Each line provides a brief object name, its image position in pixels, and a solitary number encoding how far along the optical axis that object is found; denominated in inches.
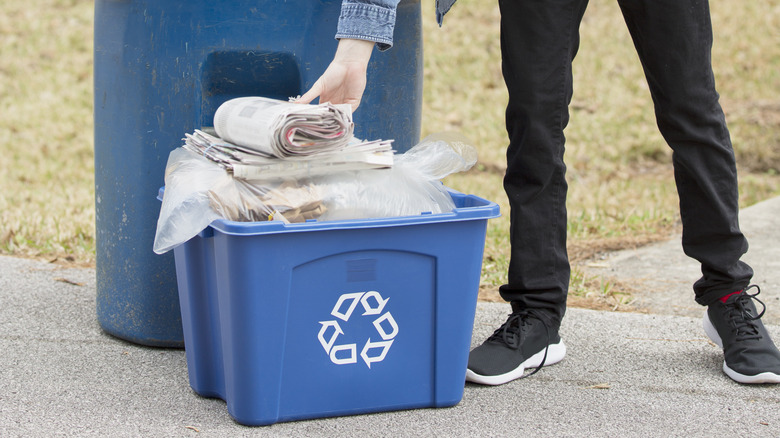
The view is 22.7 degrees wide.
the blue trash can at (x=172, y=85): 149.0
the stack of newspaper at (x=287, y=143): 135.2
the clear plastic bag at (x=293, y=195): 135.5
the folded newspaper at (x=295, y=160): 137.0
